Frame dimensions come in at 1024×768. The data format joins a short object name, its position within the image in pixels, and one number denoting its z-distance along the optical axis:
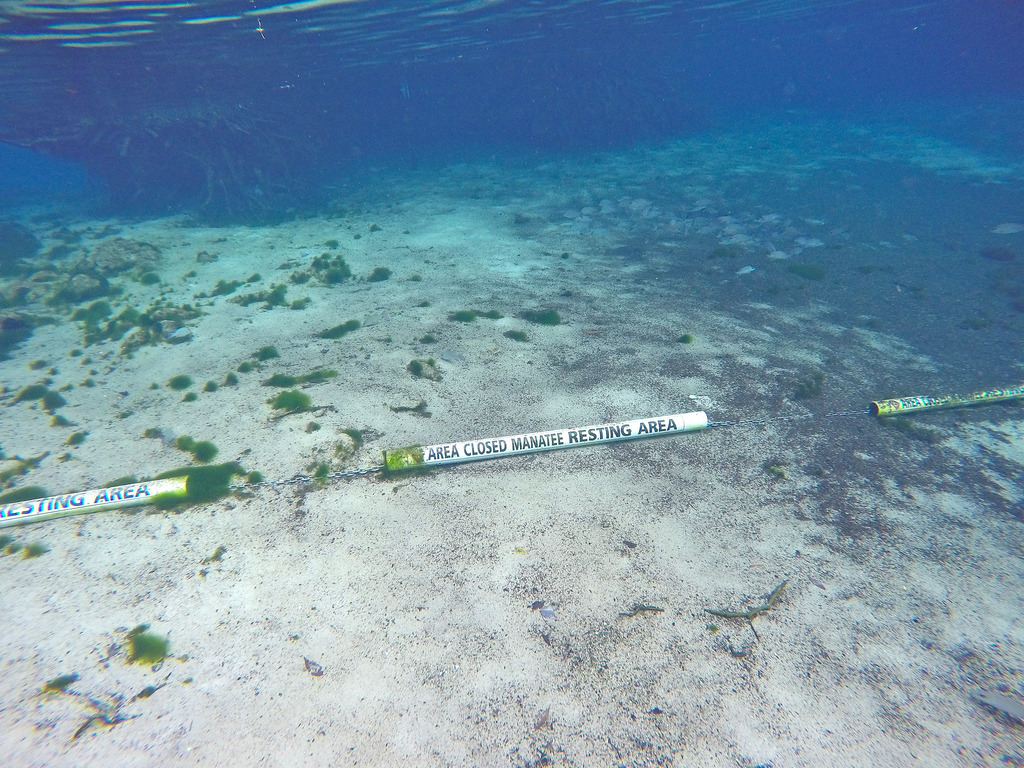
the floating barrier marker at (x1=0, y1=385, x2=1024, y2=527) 4.61
